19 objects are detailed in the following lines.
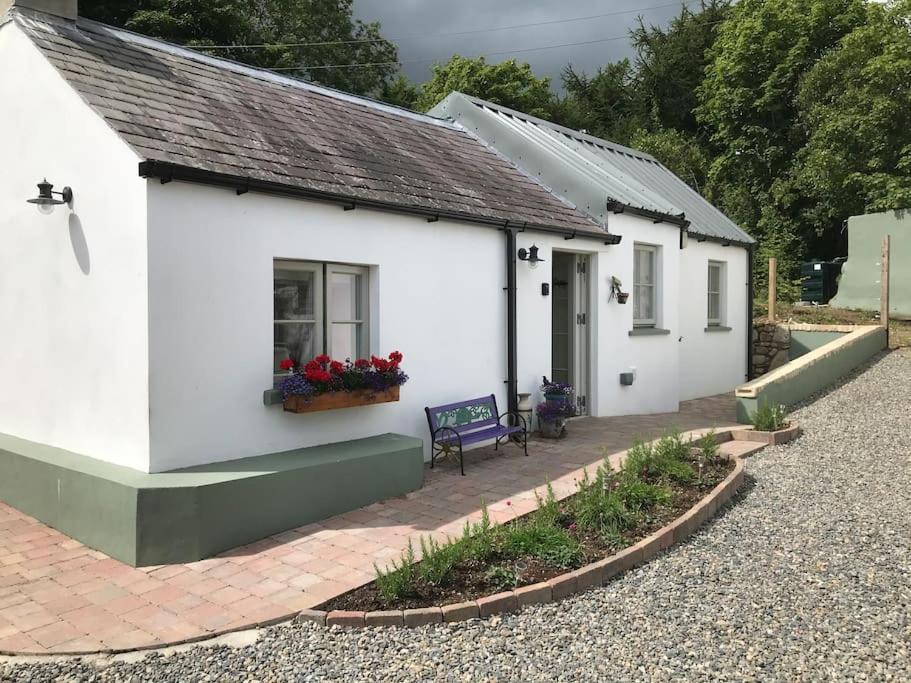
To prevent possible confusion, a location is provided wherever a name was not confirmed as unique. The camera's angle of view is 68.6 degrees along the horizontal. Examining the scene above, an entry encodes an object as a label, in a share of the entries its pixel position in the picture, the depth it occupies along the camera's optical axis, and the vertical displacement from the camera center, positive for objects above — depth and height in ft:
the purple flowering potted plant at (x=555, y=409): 29.43 -4.14
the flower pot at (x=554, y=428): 29.66 -5.02
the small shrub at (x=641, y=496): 18.86 -5.15
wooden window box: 19.74 -2.64
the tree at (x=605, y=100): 110.93 +37.09
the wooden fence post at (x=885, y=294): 49.11 +1.58
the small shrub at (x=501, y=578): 14.47 -5.75
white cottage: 17.58 +0.94
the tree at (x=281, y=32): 71.77 +37.44
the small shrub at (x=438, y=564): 14.30 -5.36
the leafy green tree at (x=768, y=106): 88.07 +29.46
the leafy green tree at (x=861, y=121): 71.46 +21.39
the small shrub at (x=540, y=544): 15.66 -5.43
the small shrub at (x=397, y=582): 13.78 -5.58
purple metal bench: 24.49 -4.21
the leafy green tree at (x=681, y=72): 110.42 +40.55
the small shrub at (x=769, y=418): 28.71 -4.47
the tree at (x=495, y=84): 100.07 +35.28
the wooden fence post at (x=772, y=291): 53.93 +1.95
